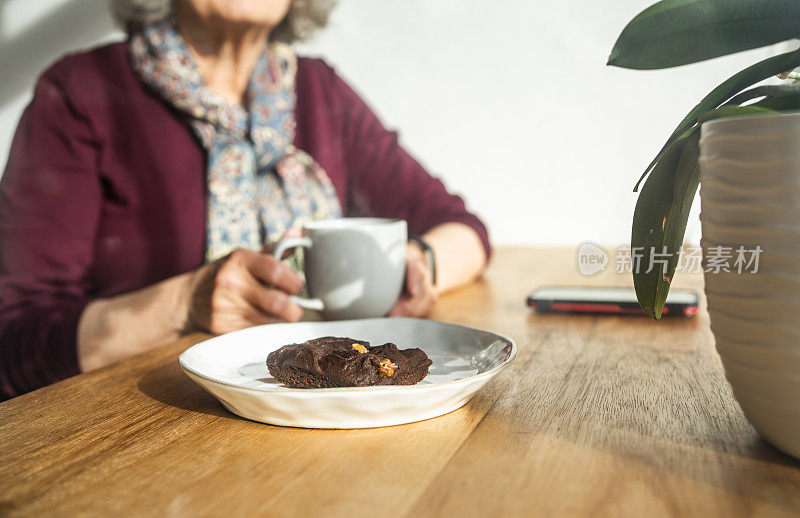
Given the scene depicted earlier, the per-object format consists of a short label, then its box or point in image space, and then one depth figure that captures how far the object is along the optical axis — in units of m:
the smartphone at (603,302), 0.59
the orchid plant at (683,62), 0.30
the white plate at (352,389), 0.30
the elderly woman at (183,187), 0.65
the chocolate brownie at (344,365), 0.34
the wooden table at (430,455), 0.25
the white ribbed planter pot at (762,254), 0.25
